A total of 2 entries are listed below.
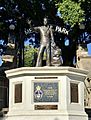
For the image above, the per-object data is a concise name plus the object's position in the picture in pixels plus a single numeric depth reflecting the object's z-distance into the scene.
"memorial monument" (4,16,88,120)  10.72
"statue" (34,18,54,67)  11.68
